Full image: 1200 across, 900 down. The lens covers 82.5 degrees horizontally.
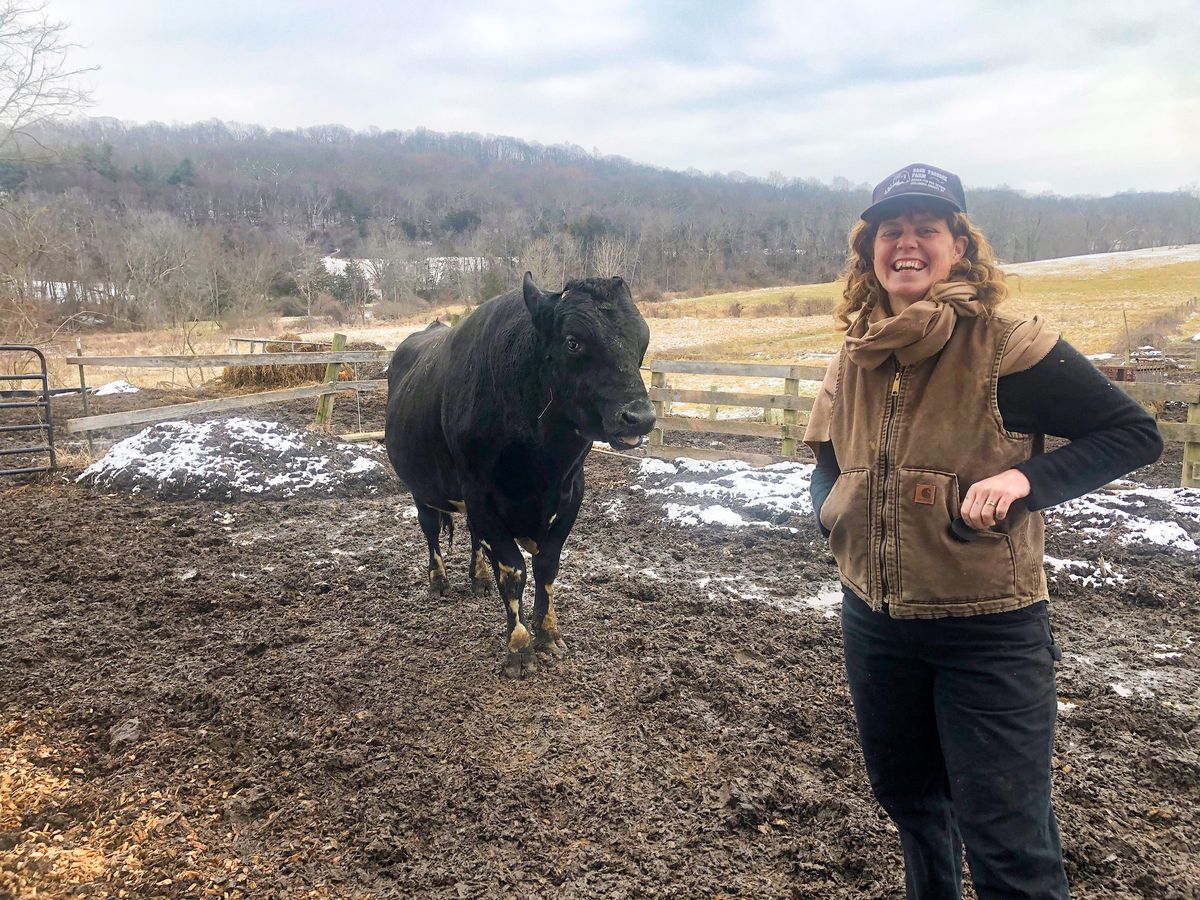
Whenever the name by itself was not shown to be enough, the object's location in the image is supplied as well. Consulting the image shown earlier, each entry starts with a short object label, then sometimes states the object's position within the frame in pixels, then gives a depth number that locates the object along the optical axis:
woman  1.53
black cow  3.31
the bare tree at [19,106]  15.91
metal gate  8.26
